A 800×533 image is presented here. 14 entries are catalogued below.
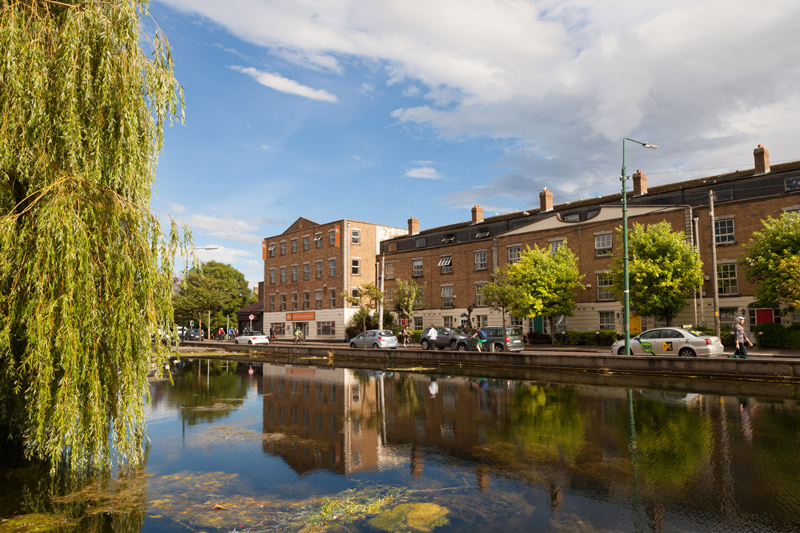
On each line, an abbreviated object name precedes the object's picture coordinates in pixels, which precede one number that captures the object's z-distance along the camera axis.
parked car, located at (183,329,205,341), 60.56
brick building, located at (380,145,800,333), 29.55
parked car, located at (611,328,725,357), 20.32
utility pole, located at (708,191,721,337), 25.47
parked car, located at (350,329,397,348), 34.88
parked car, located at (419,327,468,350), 31.32
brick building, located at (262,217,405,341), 51.91
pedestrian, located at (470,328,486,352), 28.02
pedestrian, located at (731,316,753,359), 18.33
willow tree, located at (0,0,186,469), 6.89
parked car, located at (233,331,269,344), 45.91
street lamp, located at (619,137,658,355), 20.71
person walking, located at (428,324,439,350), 32.62
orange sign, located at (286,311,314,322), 55.00
